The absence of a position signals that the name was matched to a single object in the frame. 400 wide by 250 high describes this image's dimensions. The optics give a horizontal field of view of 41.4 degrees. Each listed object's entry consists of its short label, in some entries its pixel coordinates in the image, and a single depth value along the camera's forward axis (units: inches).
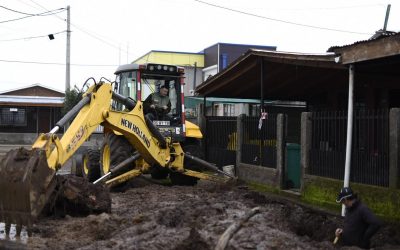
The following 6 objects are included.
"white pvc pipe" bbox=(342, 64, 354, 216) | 402.0
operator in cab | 552.7
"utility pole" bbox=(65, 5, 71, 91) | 1473.9
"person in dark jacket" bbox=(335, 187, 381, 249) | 285.2
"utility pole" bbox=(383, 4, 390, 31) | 825.2
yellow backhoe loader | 315.3
